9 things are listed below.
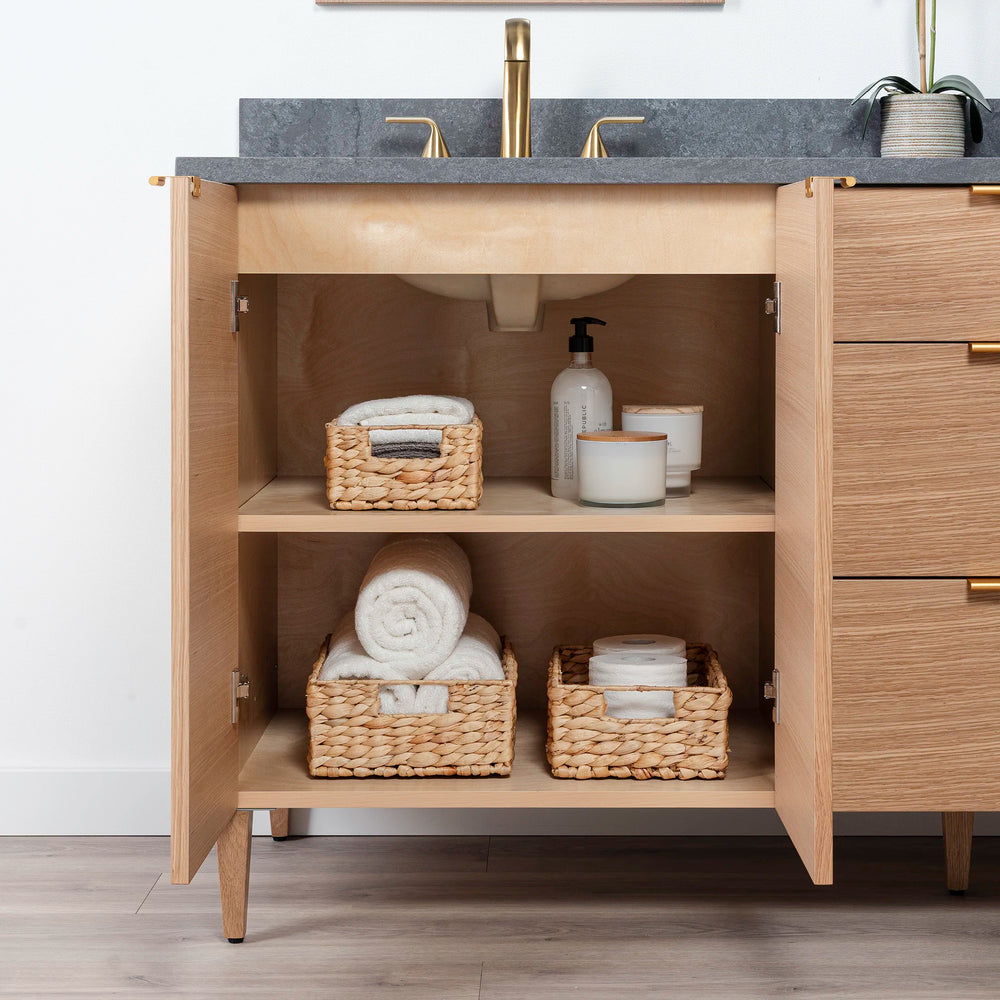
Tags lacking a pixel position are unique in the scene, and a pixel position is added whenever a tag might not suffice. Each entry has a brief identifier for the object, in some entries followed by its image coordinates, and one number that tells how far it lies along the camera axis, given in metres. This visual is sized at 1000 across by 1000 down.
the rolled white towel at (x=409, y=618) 1.37
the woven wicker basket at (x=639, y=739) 1.36
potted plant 1.54
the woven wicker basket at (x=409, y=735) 1.36
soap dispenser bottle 1.47
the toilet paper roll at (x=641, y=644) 1.48
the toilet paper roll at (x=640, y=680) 1.39
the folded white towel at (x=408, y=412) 1.37
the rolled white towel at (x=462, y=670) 1.37
